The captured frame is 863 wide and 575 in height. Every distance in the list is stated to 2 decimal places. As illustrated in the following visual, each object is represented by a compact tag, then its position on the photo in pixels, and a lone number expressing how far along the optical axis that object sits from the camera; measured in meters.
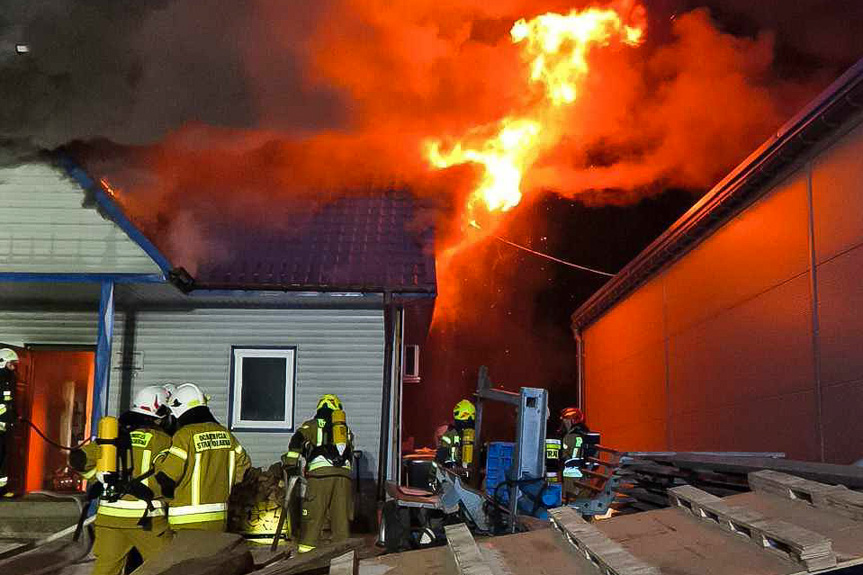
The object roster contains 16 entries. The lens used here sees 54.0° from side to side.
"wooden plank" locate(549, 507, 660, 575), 2.80
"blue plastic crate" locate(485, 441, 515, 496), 9.38
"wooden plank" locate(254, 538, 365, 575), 3.48
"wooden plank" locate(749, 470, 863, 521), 3.04
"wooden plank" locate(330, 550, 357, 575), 3.21
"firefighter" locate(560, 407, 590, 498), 9.90
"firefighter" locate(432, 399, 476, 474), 11.11
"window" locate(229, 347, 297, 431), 11.66
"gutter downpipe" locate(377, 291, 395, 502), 10.85
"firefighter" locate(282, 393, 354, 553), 9.43
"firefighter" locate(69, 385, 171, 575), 6.50
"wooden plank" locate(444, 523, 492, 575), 3.01
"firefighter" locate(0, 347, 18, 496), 10.16
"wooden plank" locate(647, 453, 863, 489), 3.57
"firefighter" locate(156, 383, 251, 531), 6.58
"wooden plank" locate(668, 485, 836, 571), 2.57
